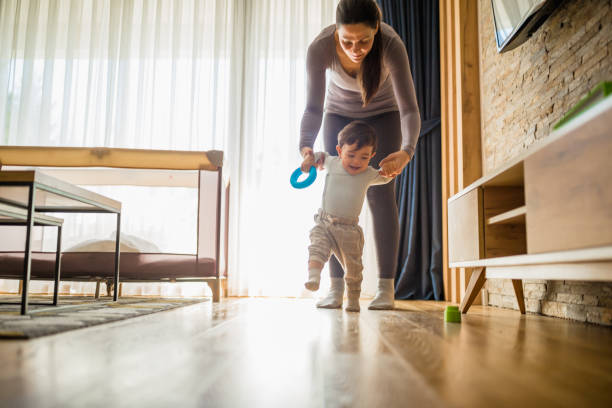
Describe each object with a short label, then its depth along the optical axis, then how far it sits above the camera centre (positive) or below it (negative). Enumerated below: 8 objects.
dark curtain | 3.26 +0.59
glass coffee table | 1.51 +0.22
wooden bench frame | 2.59 +0.49
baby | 1.85 +0.23
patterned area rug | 1.11 -0.17
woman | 1.73 +0.65
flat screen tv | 1.83 +0.96
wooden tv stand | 0.99 +0.14
